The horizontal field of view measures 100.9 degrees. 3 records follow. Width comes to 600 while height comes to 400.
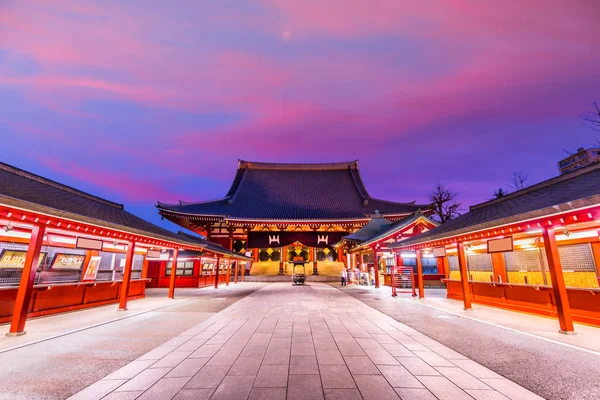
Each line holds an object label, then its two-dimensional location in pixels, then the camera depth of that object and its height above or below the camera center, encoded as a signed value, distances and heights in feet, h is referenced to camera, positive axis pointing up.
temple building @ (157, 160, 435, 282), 85.71 +12.19
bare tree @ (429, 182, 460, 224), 110.01 +22.36
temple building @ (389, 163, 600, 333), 19.31 +0.99
